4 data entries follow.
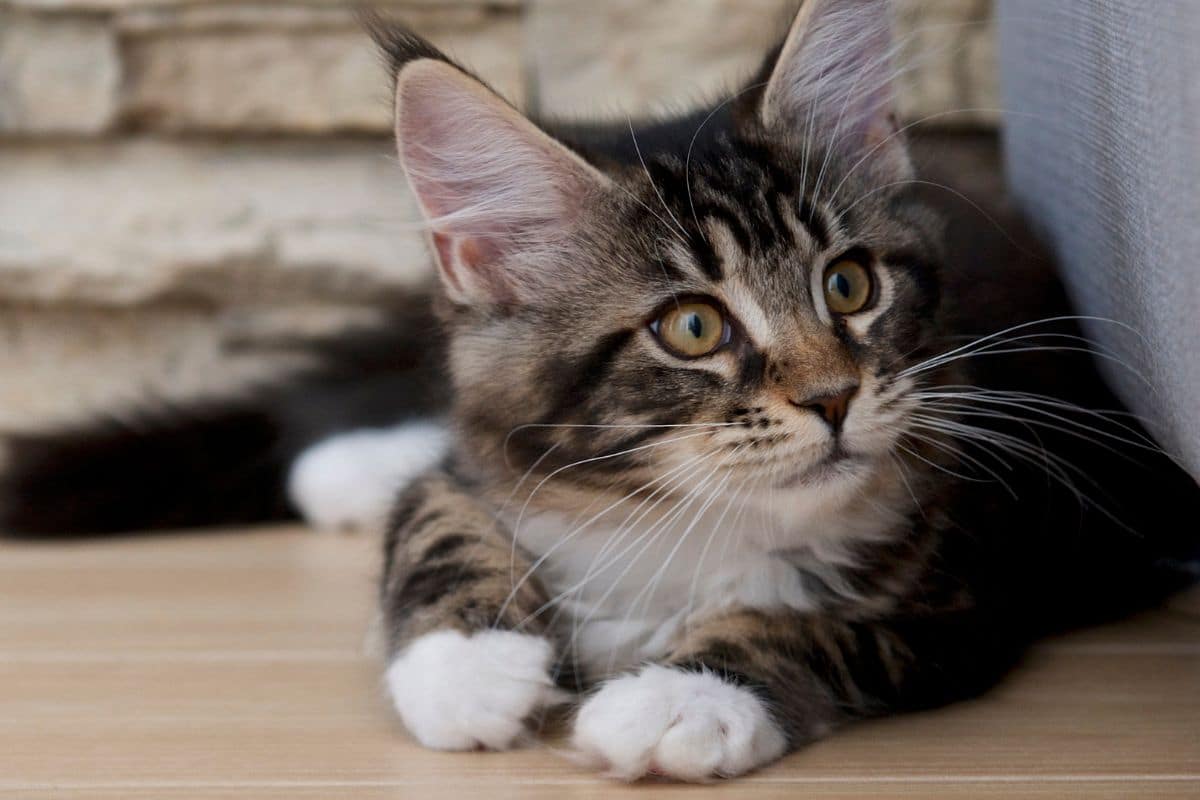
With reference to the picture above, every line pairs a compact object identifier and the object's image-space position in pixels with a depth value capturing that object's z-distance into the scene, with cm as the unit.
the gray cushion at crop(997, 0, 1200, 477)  70
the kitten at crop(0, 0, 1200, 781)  74
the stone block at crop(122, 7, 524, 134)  97
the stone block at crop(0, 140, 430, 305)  100
